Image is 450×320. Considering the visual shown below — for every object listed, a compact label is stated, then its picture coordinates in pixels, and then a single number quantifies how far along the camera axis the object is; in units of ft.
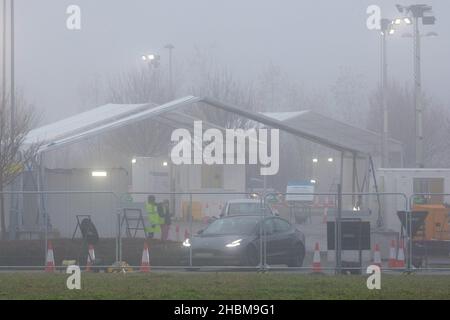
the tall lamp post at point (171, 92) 194.51
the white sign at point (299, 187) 155.70
